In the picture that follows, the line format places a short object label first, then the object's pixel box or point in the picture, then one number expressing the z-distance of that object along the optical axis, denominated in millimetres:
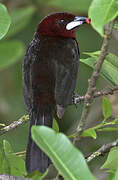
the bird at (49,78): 5789
